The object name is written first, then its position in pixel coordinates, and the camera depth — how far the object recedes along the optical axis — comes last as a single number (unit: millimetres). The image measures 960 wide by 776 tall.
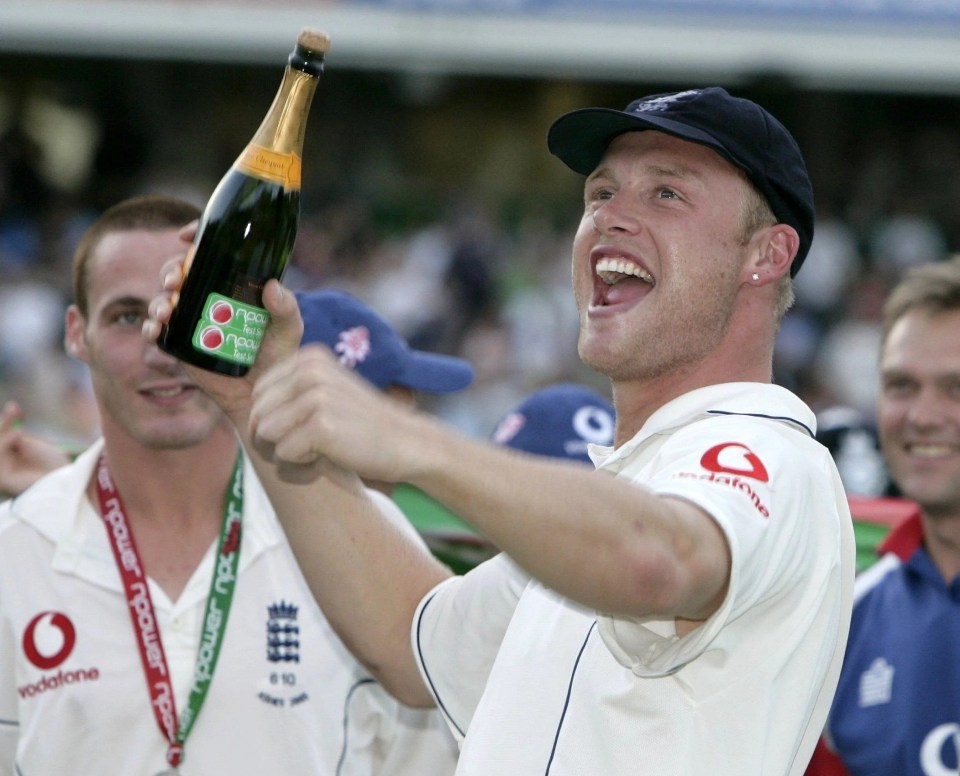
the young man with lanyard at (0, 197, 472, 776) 13429
